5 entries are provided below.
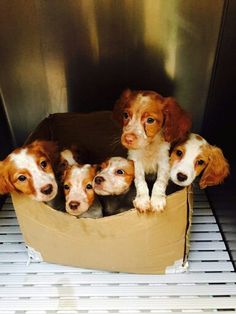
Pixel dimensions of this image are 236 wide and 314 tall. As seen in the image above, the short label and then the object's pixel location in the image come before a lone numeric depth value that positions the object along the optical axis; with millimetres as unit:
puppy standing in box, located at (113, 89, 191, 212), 900
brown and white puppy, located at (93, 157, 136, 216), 947
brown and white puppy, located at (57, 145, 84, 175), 1093
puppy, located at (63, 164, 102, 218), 933
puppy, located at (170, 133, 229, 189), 918
